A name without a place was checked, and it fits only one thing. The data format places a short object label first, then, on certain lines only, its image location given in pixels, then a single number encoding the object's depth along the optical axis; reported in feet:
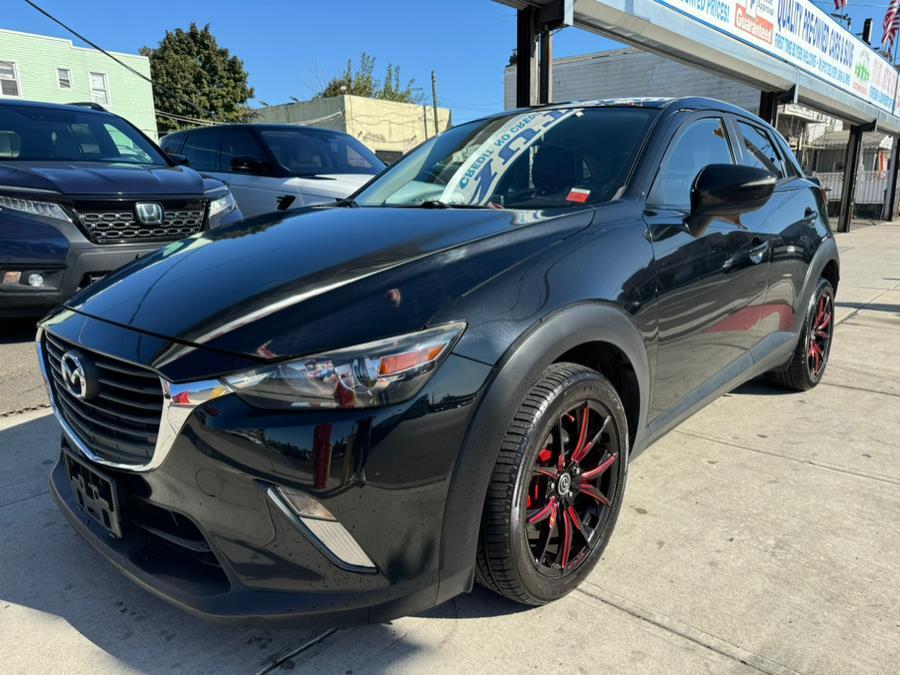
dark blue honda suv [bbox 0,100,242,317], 14.32
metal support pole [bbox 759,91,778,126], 40.89
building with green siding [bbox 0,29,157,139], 86.17
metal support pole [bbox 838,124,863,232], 59.26
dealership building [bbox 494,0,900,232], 21.21
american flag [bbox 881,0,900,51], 61.61
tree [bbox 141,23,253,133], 124.36
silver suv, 21.26
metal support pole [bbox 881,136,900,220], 69.82
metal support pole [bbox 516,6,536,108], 20.68
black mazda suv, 5.09
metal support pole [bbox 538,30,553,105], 20.98
